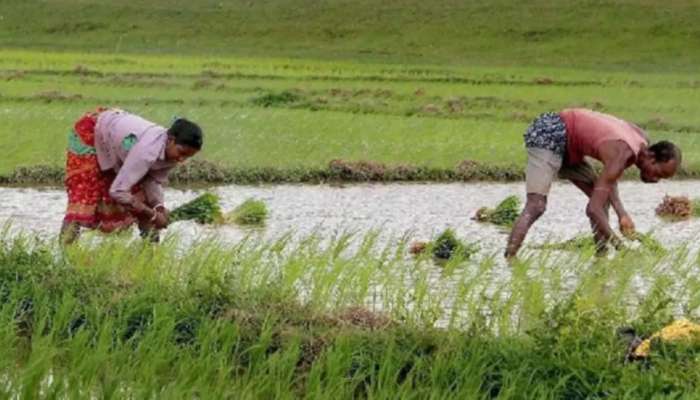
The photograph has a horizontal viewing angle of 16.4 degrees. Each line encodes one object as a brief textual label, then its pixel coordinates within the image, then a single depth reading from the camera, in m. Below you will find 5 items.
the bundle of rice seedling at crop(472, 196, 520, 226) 18.79
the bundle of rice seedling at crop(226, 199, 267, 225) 18.03
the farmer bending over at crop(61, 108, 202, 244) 13.15
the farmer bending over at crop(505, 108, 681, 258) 14.63
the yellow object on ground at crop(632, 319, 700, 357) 9.62
